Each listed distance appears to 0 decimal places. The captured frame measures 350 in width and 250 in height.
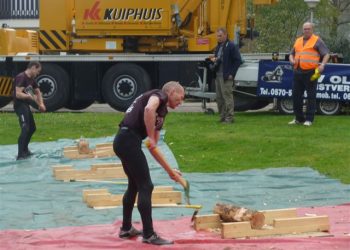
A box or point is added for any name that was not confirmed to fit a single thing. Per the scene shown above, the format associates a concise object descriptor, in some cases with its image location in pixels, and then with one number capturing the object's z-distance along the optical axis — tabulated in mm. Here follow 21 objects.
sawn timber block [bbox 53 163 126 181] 12289
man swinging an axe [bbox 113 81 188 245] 8148
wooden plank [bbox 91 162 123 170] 12453
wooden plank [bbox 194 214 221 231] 8781
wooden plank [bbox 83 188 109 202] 10434
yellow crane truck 23094
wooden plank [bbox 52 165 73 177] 12430
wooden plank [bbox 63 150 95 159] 14438
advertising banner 19641
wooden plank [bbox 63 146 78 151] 14684
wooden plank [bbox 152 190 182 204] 10359
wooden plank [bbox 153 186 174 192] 10625
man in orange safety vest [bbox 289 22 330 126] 17328
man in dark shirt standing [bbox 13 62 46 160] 14102
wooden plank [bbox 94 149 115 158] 14531
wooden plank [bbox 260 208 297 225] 8859
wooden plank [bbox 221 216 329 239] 8398
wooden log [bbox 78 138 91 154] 14354
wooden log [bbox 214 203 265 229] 8516
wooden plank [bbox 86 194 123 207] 10180
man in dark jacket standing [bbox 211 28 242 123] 18203
